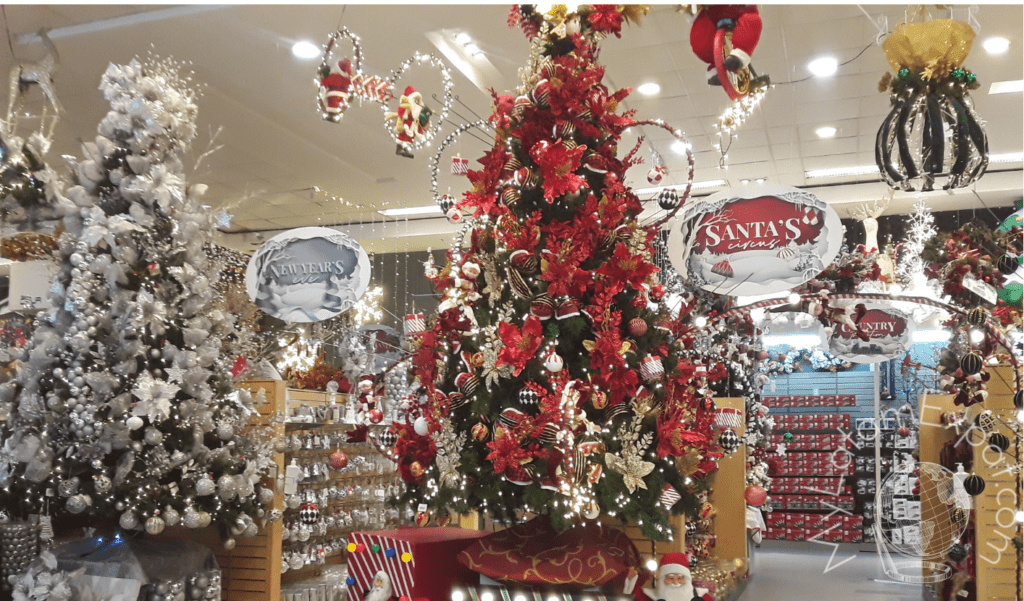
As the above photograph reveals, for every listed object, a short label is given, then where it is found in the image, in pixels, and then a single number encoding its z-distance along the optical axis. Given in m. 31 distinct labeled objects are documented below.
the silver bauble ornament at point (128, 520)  3.94
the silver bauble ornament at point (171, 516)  4.04
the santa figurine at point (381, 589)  3.45
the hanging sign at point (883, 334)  6.97
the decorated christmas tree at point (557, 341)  3.04
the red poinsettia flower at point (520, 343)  3.15
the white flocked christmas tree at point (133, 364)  4.04
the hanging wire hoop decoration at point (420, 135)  4.00
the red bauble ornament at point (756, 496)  3.53
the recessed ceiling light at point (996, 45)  5.86
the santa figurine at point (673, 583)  3.32
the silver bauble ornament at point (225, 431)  4.42
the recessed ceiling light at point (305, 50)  6.04
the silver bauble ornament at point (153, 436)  4.06
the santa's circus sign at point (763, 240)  4.05
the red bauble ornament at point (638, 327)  3.20
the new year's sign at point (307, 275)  5.24
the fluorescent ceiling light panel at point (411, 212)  10.78
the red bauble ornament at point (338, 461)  4.64
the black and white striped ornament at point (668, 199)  3.48
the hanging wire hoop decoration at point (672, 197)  3.31
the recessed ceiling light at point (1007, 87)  6.64
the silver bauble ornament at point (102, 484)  3.96
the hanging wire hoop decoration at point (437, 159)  3.62
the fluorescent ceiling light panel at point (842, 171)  9.02
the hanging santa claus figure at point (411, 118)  4.00
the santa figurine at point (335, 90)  4.07
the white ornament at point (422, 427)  3.31
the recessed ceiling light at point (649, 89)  6.75
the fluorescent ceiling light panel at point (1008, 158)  8.44
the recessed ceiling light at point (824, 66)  6.26
